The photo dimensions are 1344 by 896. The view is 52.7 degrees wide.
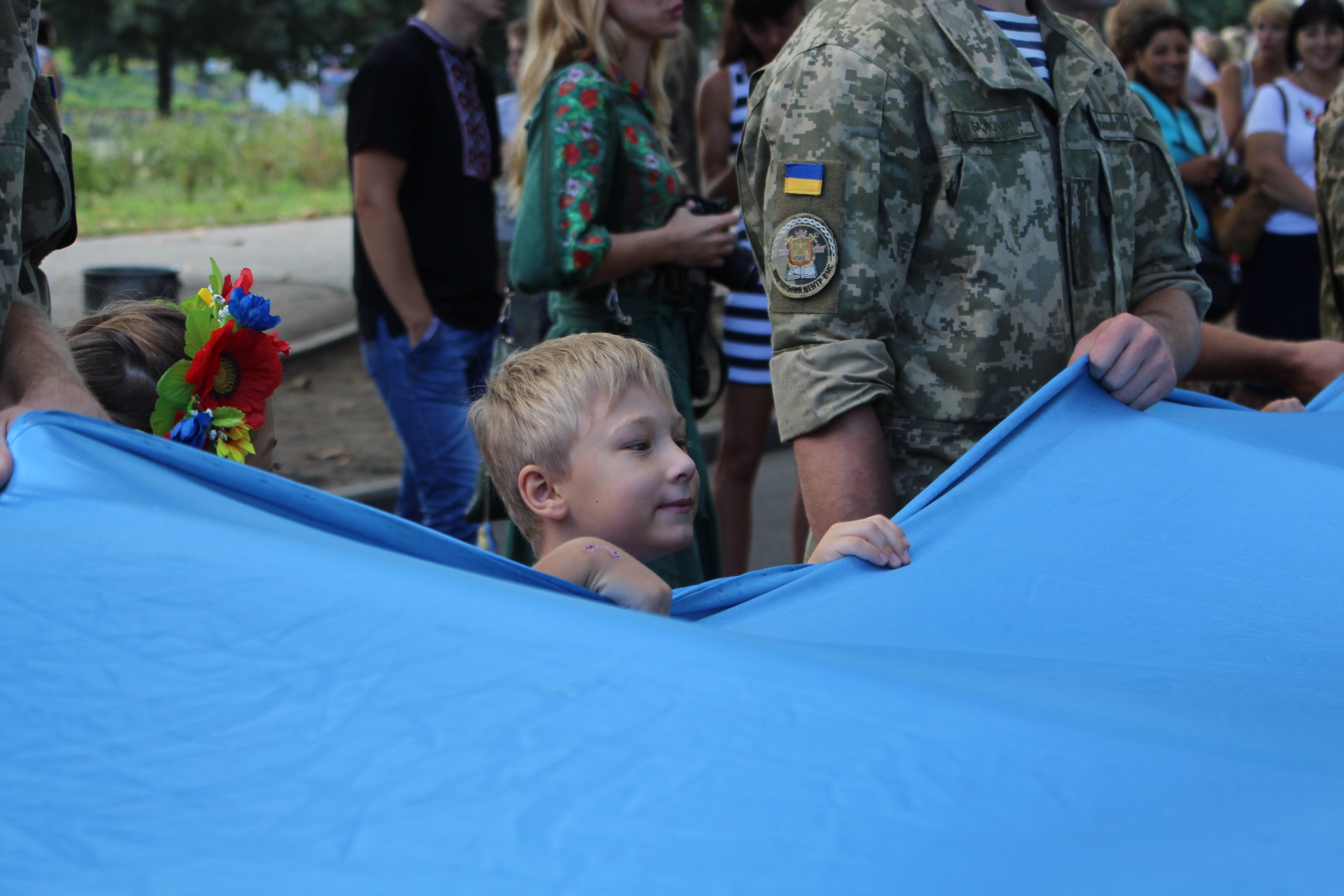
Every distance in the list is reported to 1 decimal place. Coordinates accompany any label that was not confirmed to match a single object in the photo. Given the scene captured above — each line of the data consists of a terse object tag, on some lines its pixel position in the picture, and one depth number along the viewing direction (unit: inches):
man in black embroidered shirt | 158.7
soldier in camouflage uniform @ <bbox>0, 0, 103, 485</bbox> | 62.6
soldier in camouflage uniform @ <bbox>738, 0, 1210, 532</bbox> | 79.0
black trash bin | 241.4
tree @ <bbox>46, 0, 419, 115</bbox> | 849.5
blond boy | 84.4
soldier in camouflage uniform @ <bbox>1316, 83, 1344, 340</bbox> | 125.0
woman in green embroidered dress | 127.4
